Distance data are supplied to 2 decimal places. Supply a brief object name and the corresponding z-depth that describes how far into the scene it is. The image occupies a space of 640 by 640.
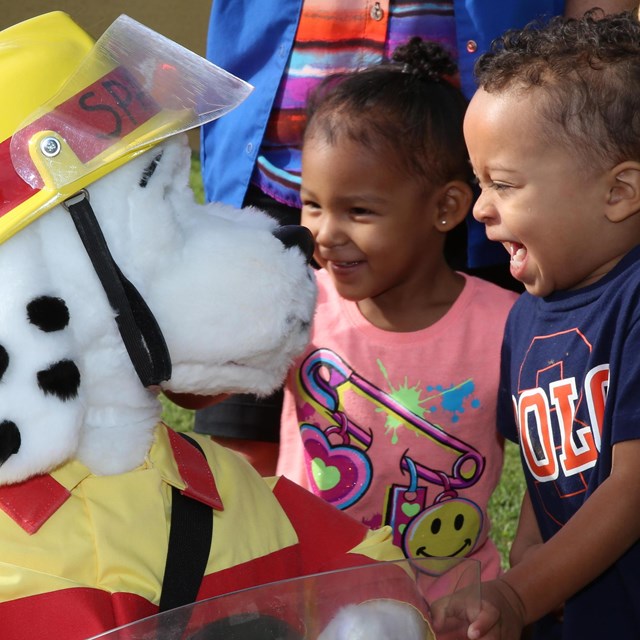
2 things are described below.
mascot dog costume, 1.28
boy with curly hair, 1.69
